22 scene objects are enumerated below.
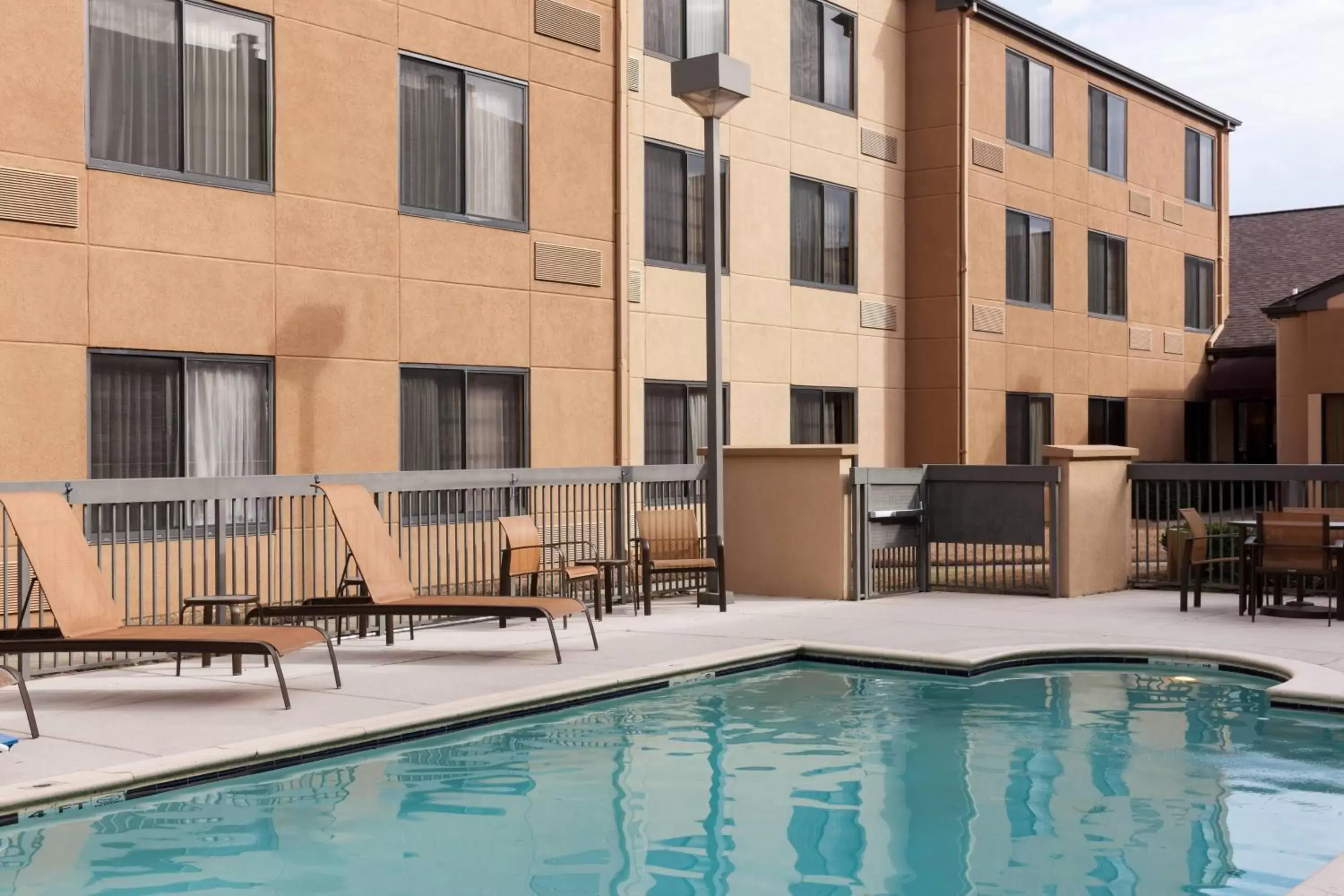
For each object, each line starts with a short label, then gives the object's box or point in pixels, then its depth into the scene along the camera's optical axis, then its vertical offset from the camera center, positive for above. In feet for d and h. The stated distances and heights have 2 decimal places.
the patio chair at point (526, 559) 40.29 -2.78
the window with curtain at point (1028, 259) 81.82 +11.64
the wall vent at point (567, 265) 54.34 +7.54
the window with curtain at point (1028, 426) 82.38 +2.00
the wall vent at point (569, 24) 54.39 +16.78
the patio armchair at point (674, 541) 44.70 -2.52
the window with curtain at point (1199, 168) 102.22 +20.97
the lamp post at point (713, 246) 45.01 +6.90
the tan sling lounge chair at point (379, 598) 33.73 -3.33
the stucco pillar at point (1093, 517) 48.11 -1.94
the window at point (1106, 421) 90.79 +2.55
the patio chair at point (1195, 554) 44.11 -2.87
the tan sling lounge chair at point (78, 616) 27.35 -3.04
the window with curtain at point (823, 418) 69.82 +2.16
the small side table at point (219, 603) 31.71 -3.18
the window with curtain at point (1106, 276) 90.33 +11.81
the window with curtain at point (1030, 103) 81.35 +20.61
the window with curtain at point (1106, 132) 89.81 +20.75
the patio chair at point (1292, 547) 40.60 -2.46
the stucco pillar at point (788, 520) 47.26 -2.00
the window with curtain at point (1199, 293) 102.27 +12.01
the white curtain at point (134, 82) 40.65 +10.91
